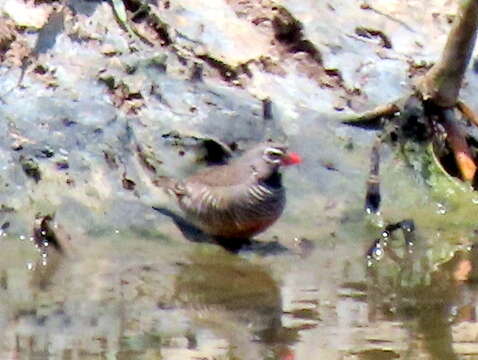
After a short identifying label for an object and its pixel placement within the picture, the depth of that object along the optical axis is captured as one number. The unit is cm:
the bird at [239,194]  1736
